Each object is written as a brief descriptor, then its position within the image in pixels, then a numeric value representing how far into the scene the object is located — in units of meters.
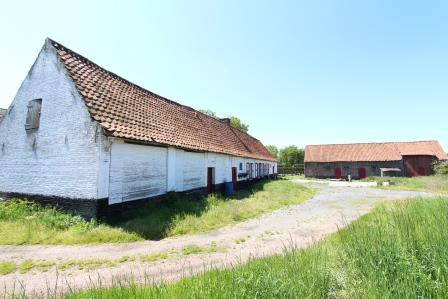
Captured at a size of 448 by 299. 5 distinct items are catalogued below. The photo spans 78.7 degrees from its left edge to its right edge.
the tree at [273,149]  87.22
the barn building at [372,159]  42.59
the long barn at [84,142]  10.10
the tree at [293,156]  67.00
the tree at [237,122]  63.12
